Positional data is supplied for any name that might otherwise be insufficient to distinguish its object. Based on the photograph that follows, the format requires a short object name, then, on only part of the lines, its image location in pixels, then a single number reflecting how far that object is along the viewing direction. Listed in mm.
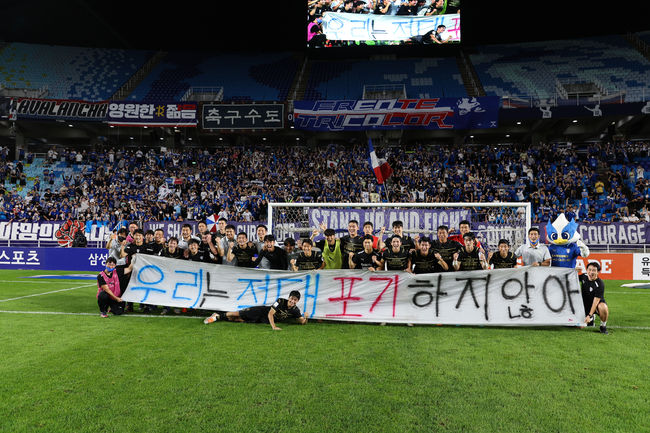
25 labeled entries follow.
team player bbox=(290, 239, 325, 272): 8477
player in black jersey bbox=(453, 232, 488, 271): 7957
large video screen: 33312
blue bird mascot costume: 8391
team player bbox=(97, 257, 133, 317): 8414
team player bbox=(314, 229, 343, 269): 8672
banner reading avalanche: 26734
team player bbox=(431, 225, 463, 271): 8180
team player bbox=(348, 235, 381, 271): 8320
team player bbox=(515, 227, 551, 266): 8367
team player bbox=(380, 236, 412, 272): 8180
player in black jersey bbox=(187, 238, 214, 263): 8844
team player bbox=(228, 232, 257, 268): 8922
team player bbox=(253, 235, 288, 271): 8650
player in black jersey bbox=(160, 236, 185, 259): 9023
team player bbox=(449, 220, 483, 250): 8555
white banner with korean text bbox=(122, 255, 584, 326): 7461
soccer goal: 12164
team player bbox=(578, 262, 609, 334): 7242
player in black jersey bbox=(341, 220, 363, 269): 8586
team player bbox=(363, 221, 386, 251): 8879
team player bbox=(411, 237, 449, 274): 8039
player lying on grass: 7586
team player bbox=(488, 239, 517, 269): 8070
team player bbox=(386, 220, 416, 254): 8400
